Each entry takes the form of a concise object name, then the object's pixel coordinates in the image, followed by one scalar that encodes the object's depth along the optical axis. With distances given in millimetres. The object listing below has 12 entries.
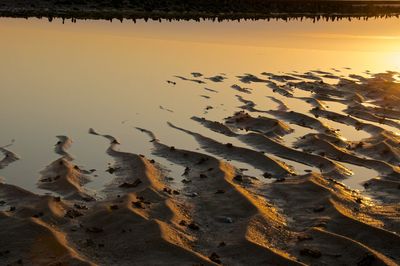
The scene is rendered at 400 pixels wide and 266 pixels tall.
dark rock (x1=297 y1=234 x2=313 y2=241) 10523
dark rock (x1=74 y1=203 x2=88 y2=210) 11422
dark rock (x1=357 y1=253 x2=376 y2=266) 9664
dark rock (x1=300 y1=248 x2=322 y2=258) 9922
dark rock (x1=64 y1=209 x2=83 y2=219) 10984
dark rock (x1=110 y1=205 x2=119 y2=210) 11210
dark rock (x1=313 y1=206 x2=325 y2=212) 11953
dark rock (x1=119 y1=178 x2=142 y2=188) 12766
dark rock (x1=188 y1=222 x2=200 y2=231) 10820
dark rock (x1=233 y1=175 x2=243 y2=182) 13578
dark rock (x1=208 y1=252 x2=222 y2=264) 9562
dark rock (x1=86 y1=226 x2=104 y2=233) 10391
